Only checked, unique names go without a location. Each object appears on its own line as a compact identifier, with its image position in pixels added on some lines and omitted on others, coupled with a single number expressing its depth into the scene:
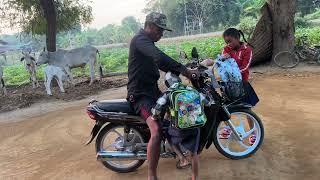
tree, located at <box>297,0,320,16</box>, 31.46
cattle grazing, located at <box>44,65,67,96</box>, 8.03
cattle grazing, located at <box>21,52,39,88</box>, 8.99
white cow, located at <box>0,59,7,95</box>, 8.73
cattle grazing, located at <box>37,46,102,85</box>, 8.58
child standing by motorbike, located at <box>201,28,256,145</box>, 3.76
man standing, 2.99
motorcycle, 3.33
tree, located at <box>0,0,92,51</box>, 11.04
